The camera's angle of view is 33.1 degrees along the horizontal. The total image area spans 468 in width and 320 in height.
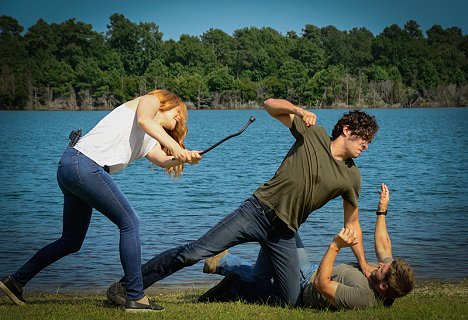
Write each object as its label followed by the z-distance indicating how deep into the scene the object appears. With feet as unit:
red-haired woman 22.99
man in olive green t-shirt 23.48
